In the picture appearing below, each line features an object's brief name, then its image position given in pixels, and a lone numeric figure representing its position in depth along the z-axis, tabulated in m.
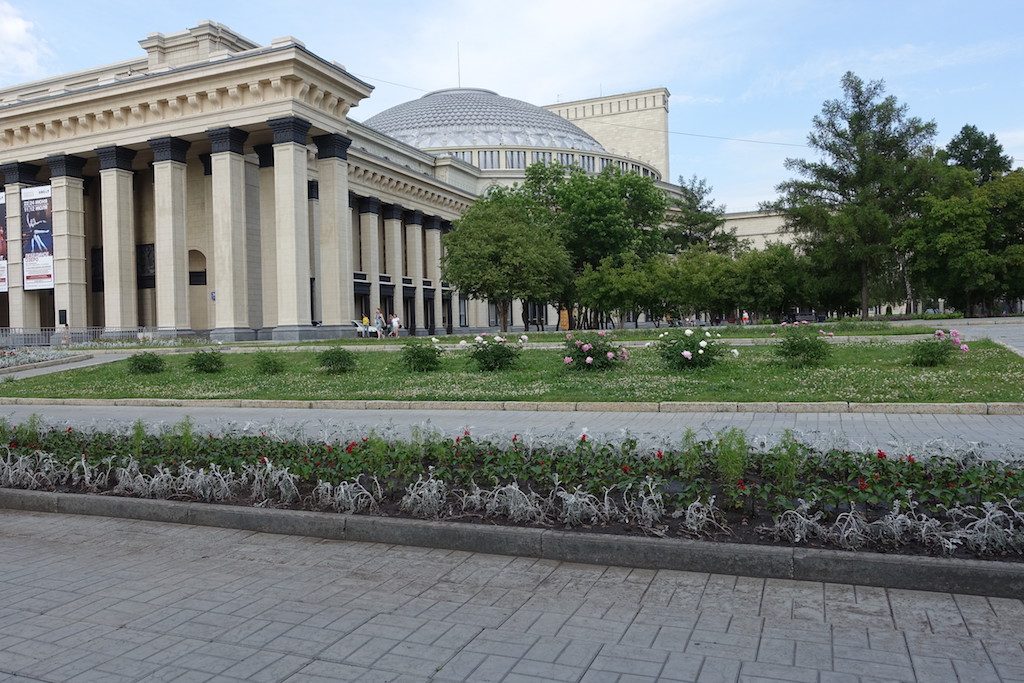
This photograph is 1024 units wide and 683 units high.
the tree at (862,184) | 46.47
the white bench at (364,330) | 43.92
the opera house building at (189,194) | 39.31
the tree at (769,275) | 52.16
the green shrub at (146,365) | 22.58
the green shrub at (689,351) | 17.27
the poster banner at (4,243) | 45.44
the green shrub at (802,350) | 17.23
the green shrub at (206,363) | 22.19
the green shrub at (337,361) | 20.67
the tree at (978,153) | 60.84
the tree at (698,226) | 76.06
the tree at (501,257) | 38.22
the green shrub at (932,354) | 15.96
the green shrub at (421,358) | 19.81
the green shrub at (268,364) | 21.33
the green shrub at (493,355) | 19.17
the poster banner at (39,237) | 43.59
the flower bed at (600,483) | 5.17
